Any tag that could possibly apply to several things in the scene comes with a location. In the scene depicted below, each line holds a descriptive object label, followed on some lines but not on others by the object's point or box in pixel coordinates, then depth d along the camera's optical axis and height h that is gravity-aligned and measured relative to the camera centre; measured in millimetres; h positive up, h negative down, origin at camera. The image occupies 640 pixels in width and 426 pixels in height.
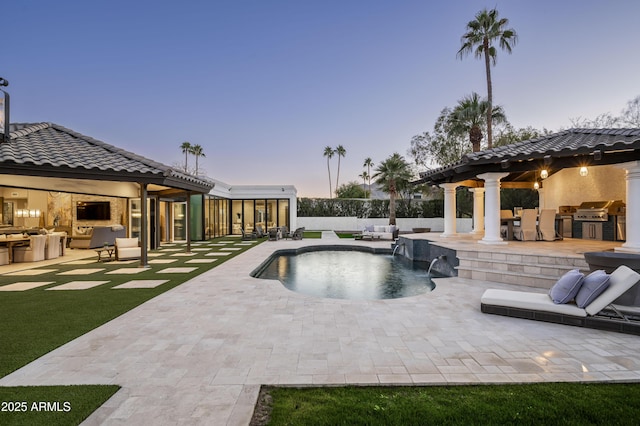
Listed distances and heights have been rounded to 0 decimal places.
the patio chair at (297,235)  17592 -1138
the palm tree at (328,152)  52500 +10918
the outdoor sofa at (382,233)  17278 -1032
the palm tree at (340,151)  52719 +11135
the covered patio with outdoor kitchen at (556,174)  6801 +1324
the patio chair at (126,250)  9797 -1092
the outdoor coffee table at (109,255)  9909 -1274
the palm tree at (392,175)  23016 +3017
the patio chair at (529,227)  10500 -439
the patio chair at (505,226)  10872 -418
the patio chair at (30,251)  9961 -1131
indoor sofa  12918 -913
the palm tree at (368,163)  51909 +8919
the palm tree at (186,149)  42100 +9376
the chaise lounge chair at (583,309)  3871 -1320
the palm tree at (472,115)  18750 +6180
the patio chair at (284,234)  18158 -1111
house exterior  7941 +1008
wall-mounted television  14773 +304
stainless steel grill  10554 +139
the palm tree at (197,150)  42719 +9210
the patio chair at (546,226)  10539 -410
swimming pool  6898 -1724
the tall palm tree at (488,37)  19078 +11214
